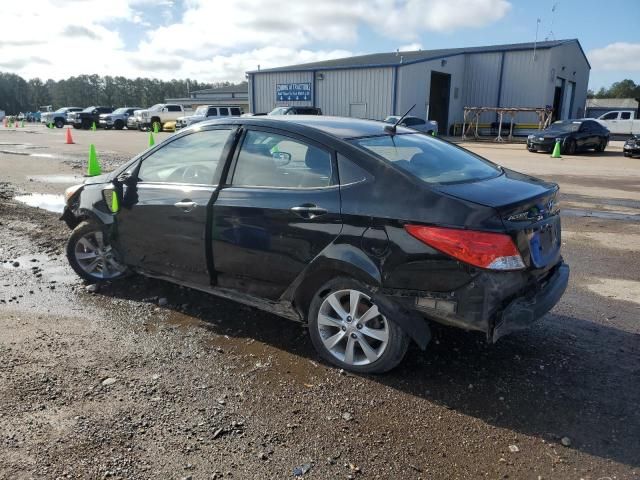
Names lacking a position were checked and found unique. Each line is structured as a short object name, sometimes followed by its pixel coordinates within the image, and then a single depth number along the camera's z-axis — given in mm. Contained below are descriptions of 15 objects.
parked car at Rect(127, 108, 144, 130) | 39575
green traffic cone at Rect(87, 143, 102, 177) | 12109
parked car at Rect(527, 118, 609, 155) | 22297
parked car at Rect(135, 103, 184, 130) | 38781
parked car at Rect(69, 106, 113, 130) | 42750
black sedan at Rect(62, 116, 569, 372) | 2947
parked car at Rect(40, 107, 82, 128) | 45750
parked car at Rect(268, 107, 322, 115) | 27000
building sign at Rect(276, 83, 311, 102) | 37688
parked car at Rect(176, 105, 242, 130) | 32009
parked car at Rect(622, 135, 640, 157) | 20625
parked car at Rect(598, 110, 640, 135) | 37625
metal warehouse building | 34031
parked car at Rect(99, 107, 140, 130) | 41719
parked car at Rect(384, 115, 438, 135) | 26262
